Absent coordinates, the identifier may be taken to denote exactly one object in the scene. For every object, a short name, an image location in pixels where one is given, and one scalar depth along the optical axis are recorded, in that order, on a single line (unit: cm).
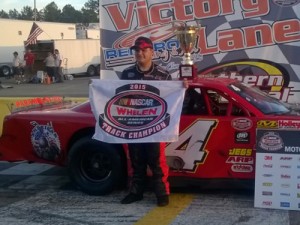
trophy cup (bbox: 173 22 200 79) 601
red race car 562
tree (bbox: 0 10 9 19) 10736
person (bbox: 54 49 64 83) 2667
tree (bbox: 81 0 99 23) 10618
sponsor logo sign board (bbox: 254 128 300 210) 546
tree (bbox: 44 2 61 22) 10868
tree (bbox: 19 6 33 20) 11764
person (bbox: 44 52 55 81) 2636
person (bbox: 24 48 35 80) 2723
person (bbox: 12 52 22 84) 2777
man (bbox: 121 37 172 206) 568
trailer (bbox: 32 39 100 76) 2911
